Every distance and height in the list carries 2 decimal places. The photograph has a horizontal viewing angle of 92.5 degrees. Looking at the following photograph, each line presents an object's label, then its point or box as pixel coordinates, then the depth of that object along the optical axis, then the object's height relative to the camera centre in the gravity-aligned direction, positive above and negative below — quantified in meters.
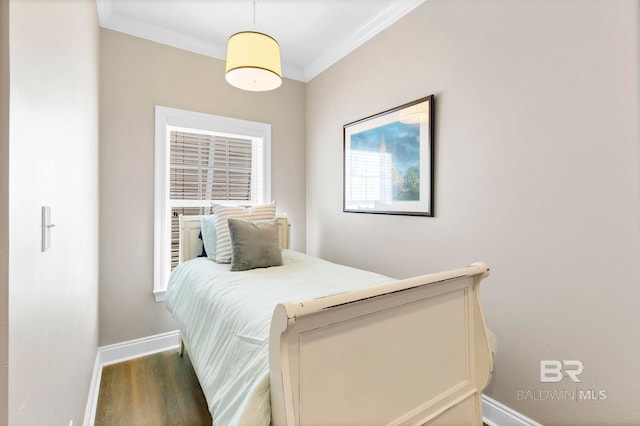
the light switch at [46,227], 0.81 -0.04
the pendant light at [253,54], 1.83 +0.97
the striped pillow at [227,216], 2.32 -0.02
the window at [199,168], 2.64 +0.44
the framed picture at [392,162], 2.09 +0.41
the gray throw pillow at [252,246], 2.12 -0.23
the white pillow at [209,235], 2.43 -0.18
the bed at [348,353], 0.88 -0.49
